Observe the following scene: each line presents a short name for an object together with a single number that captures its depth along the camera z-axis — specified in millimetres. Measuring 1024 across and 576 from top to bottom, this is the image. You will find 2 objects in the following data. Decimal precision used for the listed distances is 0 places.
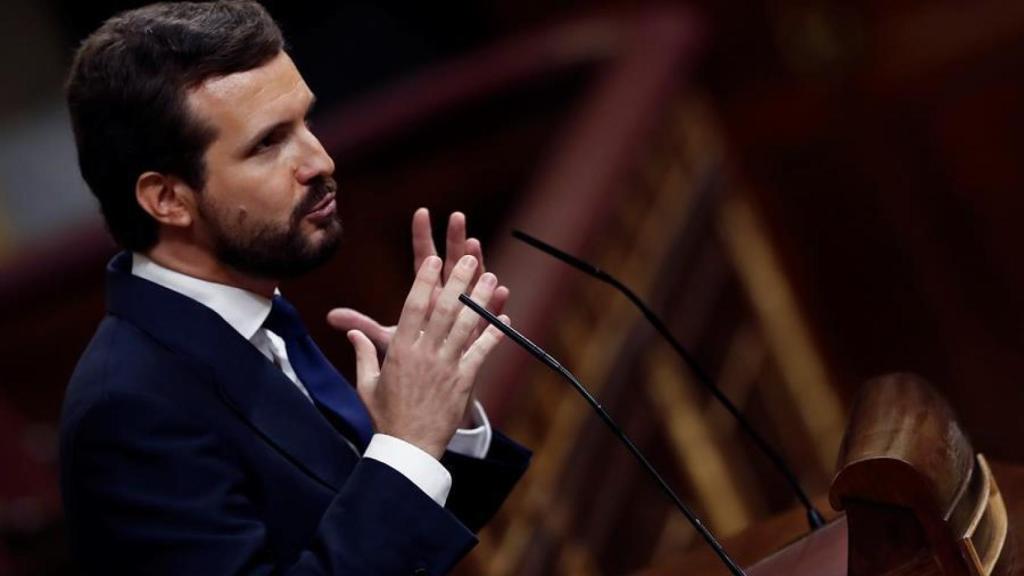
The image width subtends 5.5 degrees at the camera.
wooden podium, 9001
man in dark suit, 9017
